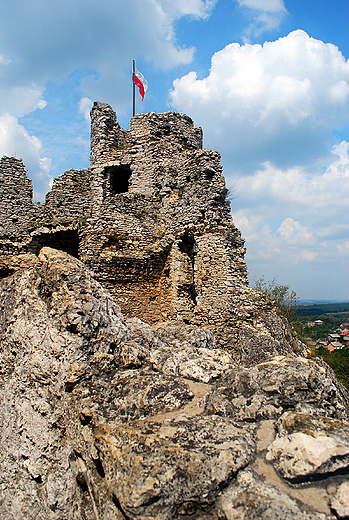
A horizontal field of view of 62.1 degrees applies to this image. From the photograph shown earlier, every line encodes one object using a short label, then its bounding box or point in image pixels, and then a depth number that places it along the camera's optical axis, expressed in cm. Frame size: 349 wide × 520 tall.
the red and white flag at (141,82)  1545
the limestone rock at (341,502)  215
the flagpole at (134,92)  1577
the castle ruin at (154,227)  897
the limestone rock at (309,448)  247
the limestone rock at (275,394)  343
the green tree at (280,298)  885
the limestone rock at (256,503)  221
